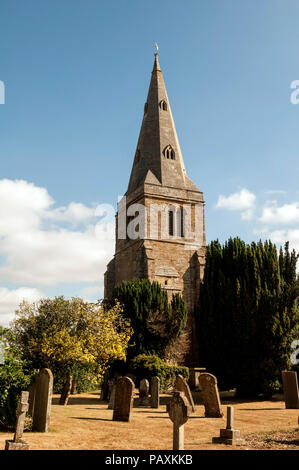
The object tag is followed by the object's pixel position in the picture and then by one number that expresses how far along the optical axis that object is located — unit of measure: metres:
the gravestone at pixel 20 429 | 6.36
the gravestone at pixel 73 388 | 23.66
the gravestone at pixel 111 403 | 14.53
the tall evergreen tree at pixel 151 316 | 23.48
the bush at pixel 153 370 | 20.27
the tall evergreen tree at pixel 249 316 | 19.70
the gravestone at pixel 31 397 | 10.37
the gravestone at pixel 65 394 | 16.02
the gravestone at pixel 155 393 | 15.02
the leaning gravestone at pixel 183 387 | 13.50
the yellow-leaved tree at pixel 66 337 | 14.70
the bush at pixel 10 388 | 8.59
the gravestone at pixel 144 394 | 15.90
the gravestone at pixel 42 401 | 8.93
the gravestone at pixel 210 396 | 12.29
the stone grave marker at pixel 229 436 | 7.38
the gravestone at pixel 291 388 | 14.50
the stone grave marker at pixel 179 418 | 6.21
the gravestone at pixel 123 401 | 11.03
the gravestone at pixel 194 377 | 21.55
